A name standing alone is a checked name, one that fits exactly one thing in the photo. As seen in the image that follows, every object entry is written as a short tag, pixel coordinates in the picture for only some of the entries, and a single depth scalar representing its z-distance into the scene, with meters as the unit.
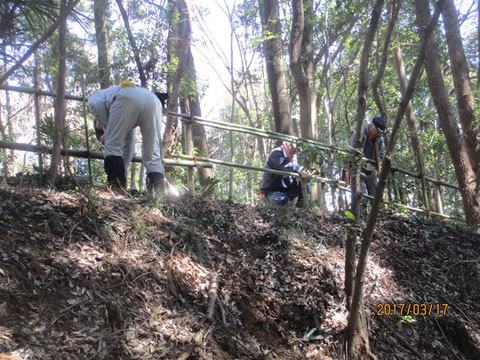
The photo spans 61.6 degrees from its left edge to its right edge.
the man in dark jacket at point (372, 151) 5.71
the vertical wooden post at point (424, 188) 6.34
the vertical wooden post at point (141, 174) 7.66
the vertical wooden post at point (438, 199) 7.09
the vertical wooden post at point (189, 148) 5.25
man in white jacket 4.19
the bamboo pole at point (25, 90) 4.16
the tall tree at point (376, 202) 2.59
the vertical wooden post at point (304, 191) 5.52
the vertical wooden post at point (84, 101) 3.84
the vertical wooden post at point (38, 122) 4.04
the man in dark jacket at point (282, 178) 5.84
